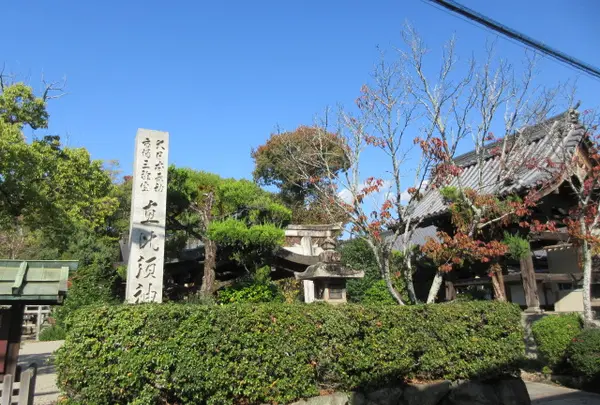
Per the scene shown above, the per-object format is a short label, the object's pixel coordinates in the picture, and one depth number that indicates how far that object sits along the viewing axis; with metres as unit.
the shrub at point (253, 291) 12.25
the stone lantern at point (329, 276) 10.57
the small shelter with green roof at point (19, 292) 6.02
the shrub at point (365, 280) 16.25
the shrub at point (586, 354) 8.35
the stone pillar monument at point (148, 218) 9.33
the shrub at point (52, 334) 20.59
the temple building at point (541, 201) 9.79
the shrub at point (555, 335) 9.23
